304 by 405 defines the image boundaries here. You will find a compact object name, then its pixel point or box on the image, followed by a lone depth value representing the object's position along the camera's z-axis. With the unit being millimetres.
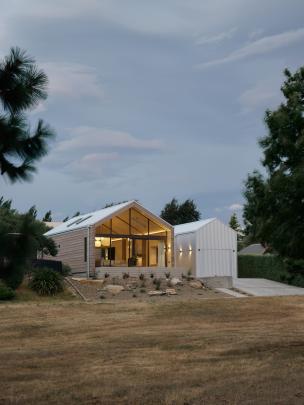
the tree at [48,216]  69062
